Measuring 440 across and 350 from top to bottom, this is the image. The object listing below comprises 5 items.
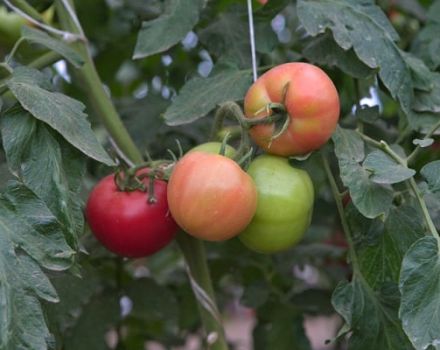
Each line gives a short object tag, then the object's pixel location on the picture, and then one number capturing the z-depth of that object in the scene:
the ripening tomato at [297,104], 1.03
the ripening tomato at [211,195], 1.01
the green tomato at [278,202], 1.05
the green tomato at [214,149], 1.06
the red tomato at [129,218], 1.12
